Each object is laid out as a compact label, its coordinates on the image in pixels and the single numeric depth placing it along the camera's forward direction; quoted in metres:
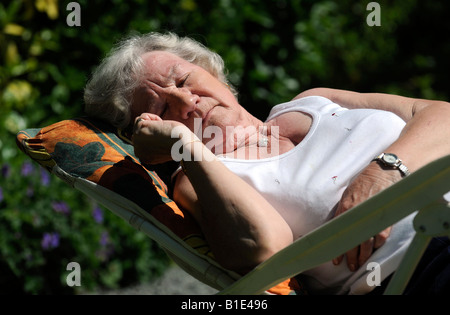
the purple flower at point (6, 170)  7.68
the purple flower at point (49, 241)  7.48
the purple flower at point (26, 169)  7.84
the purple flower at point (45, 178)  7.91
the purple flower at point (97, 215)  8.09
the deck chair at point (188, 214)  3.44
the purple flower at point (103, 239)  8.03
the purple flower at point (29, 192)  7.66
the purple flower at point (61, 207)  7.77
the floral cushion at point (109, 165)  4.60
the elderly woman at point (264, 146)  4.17
